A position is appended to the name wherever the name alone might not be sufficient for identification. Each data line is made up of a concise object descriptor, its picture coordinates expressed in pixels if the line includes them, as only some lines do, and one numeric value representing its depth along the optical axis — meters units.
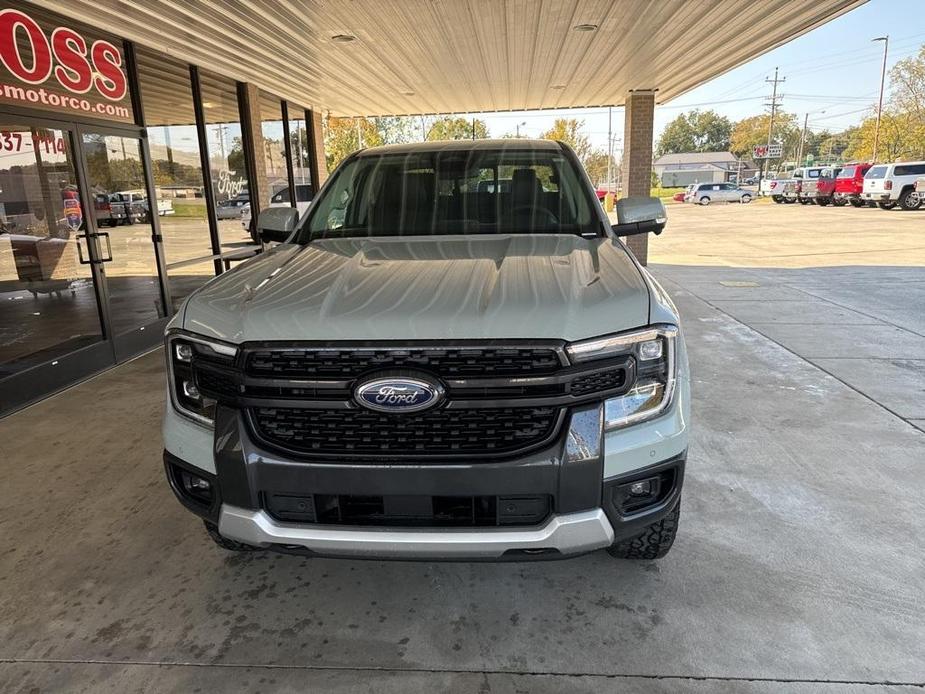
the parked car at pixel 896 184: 23.98
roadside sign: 52.78
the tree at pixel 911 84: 39.91
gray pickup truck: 1.95
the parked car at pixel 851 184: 27.50
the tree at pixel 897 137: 40.11
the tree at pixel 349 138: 29.09
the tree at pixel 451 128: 36.19
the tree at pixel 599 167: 61.62
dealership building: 5.60
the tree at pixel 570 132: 48.03
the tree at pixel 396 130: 36.03
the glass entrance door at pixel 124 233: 6.09
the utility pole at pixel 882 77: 41.67
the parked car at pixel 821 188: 29.55
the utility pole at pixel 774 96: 74.81
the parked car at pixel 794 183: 33.66
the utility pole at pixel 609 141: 52.66
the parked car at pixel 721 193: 40.84
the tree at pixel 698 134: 114.31
